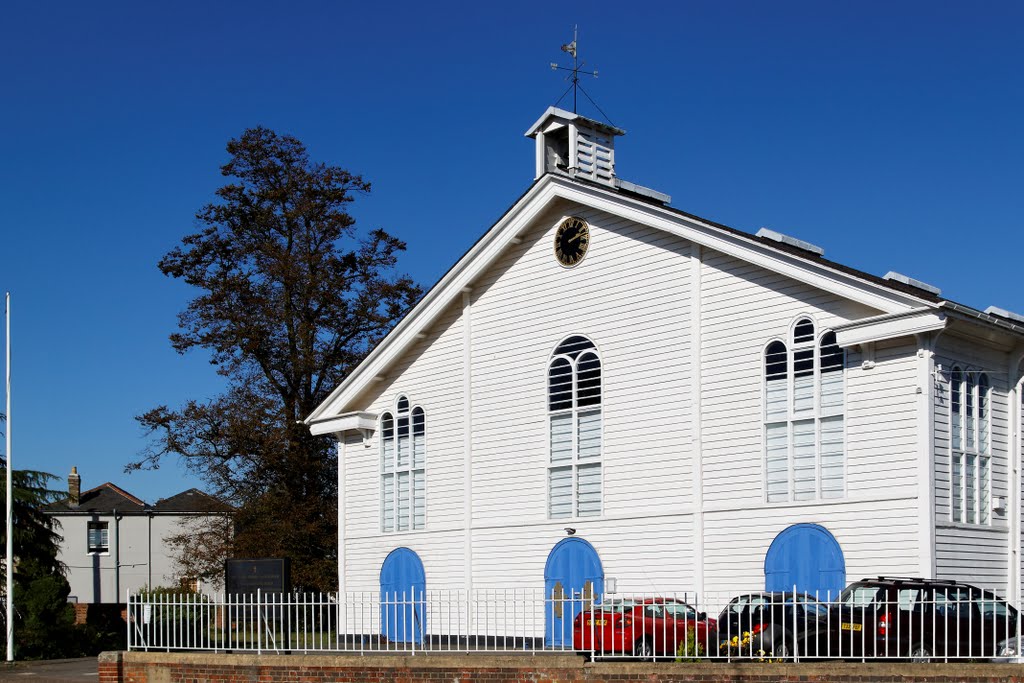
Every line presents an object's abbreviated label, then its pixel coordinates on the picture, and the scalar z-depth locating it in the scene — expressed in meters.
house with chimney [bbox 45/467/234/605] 62.81
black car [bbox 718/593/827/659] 17.33
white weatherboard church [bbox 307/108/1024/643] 22.80
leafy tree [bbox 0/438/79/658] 35.12
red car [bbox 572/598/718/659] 18.05
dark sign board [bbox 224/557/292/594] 22.33
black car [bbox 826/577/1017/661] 16.44
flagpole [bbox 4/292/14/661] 34.05
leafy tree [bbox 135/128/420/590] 43.66
